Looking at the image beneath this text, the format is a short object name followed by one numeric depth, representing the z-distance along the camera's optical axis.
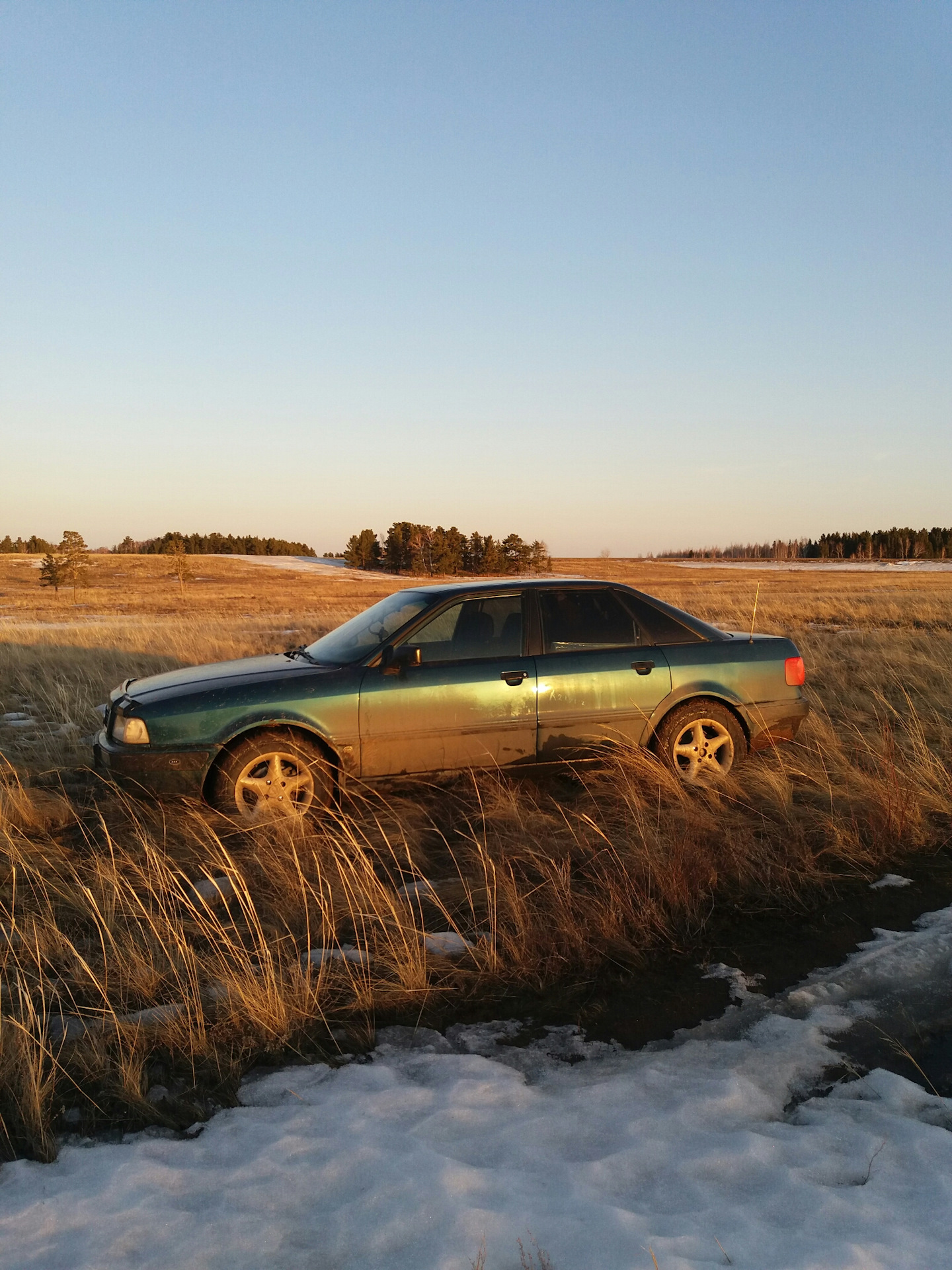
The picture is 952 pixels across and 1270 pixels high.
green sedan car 4.68
